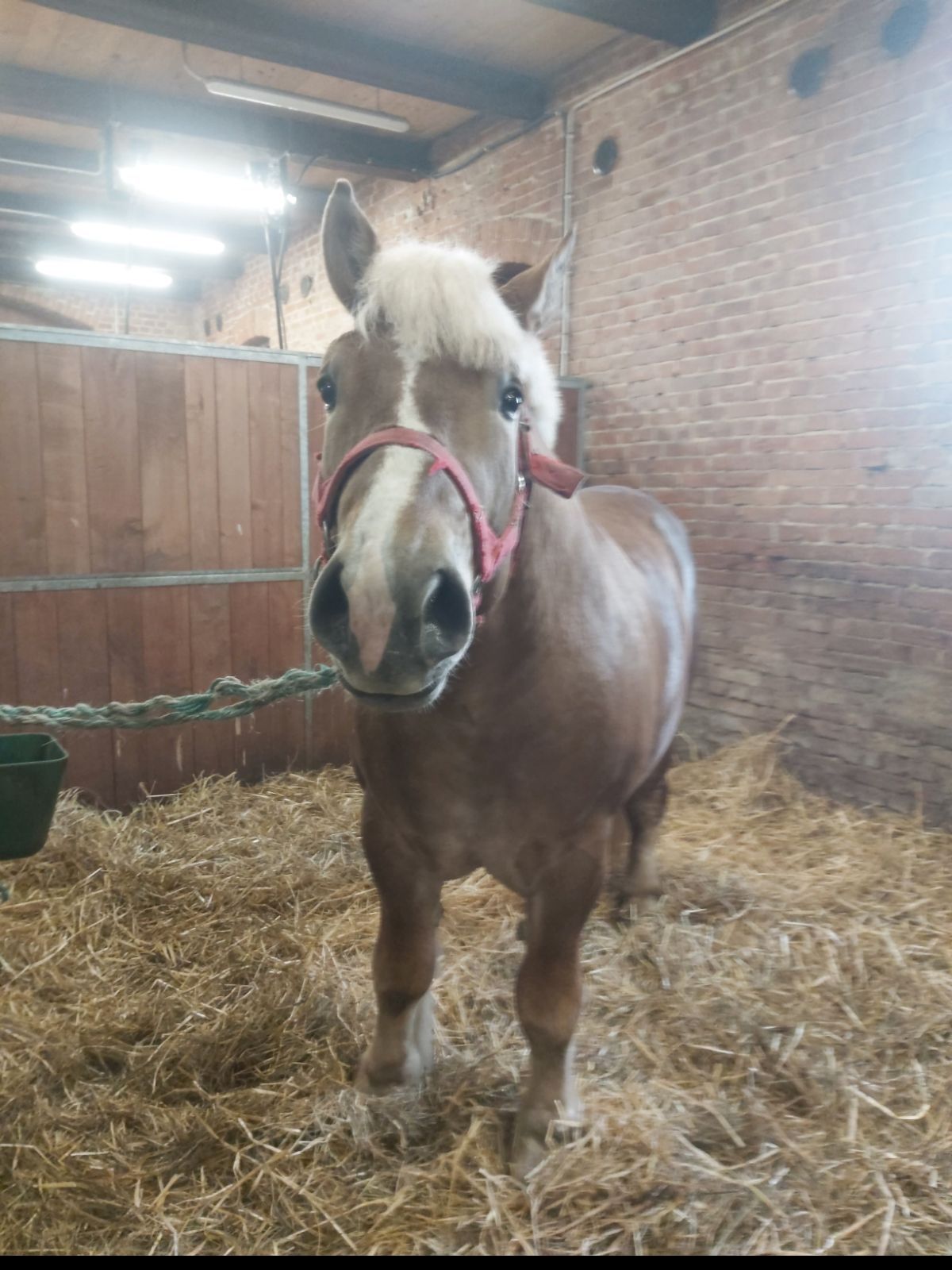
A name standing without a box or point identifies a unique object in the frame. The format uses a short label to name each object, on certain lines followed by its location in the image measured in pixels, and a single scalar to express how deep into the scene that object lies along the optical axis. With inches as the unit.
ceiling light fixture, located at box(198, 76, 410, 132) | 187.6
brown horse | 39.9
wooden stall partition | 125.0
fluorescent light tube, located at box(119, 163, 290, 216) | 225.1
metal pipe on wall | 169.6
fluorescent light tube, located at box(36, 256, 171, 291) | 392.2
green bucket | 71.2
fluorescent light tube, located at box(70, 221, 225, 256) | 304.3
